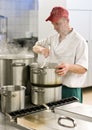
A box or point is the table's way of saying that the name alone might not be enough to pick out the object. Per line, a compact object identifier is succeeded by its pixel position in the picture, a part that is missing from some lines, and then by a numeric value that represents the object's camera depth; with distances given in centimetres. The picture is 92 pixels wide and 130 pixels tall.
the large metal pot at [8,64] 169
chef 187
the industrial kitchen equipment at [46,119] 125
